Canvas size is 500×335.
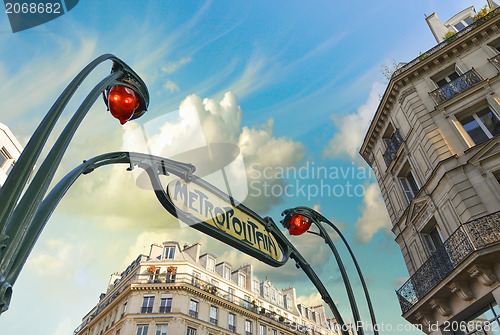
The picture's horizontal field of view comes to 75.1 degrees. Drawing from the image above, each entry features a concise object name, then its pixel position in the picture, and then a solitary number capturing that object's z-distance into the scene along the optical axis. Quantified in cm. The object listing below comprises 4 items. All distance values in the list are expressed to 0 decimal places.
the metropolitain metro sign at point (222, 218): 334
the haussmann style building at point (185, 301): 3325
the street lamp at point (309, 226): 566
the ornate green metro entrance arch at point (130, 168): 192
